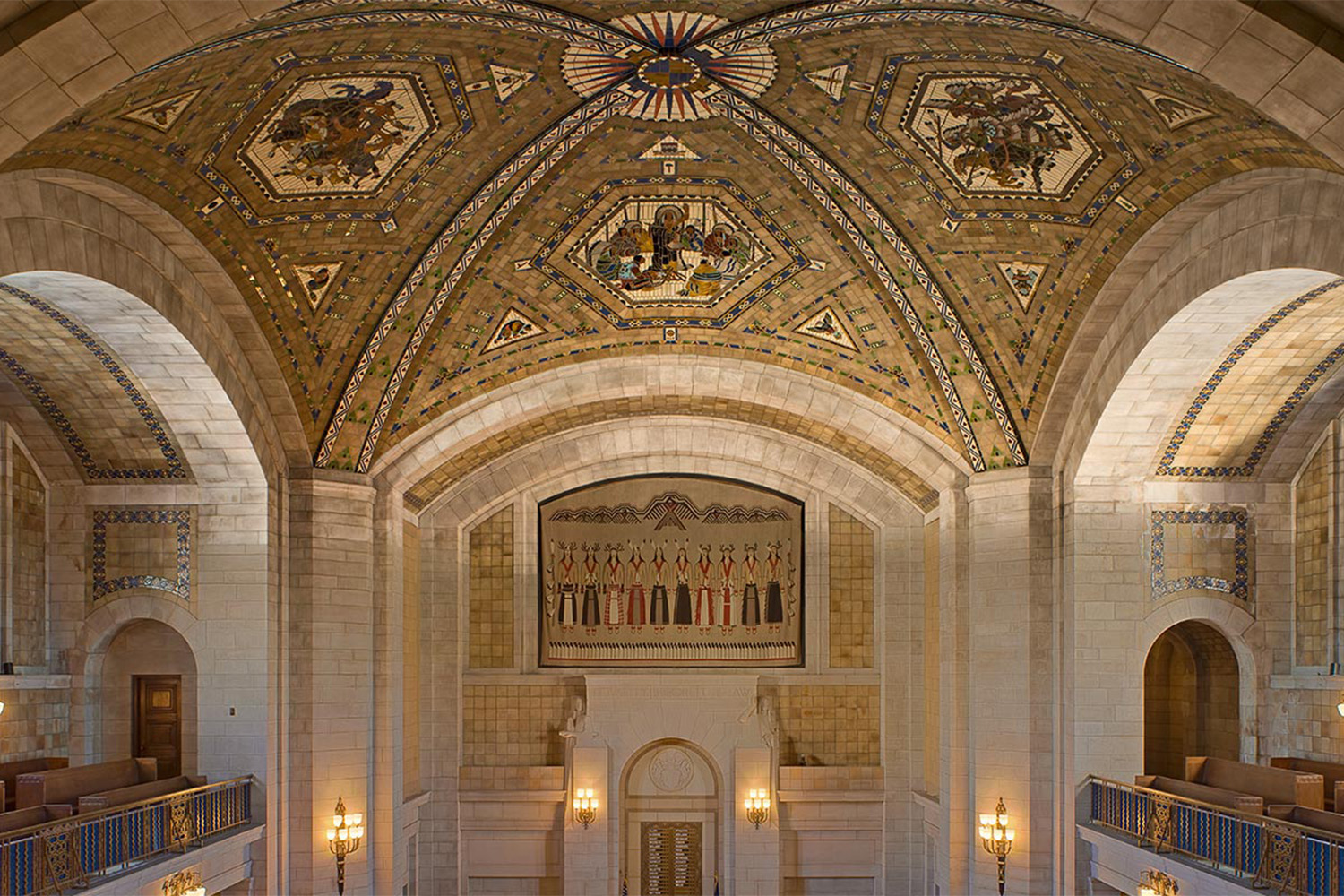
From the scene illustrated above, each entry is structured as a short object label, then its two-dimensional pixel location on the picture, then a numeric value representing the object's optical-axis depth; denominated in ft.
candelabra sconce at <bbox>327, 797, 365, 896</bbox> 52.44
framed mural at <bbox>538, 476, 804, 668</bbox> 67.00
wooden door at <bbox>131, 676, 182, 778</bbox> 53.36
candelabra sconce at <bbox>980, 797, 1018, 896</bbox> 52.39
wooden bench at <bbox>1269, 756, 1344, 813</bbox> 47.52
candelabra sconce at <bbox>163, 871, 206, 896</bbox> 42.50
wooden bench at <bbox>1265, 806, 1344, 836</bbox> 36.96
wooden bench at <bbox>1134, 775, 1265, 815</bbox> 40.22
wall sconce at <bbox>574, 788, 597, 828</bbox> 64.54
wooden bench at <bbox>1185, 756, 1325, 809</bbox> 41.75
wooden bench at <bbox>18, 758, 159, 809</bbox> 40.93
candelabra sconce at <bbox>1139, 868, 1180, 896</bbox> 42.37
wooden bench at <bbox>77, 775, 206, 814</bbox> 41.04
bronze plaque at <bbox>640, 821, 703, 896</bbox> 66.23
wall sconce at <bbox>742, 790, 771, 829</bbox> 64.75
